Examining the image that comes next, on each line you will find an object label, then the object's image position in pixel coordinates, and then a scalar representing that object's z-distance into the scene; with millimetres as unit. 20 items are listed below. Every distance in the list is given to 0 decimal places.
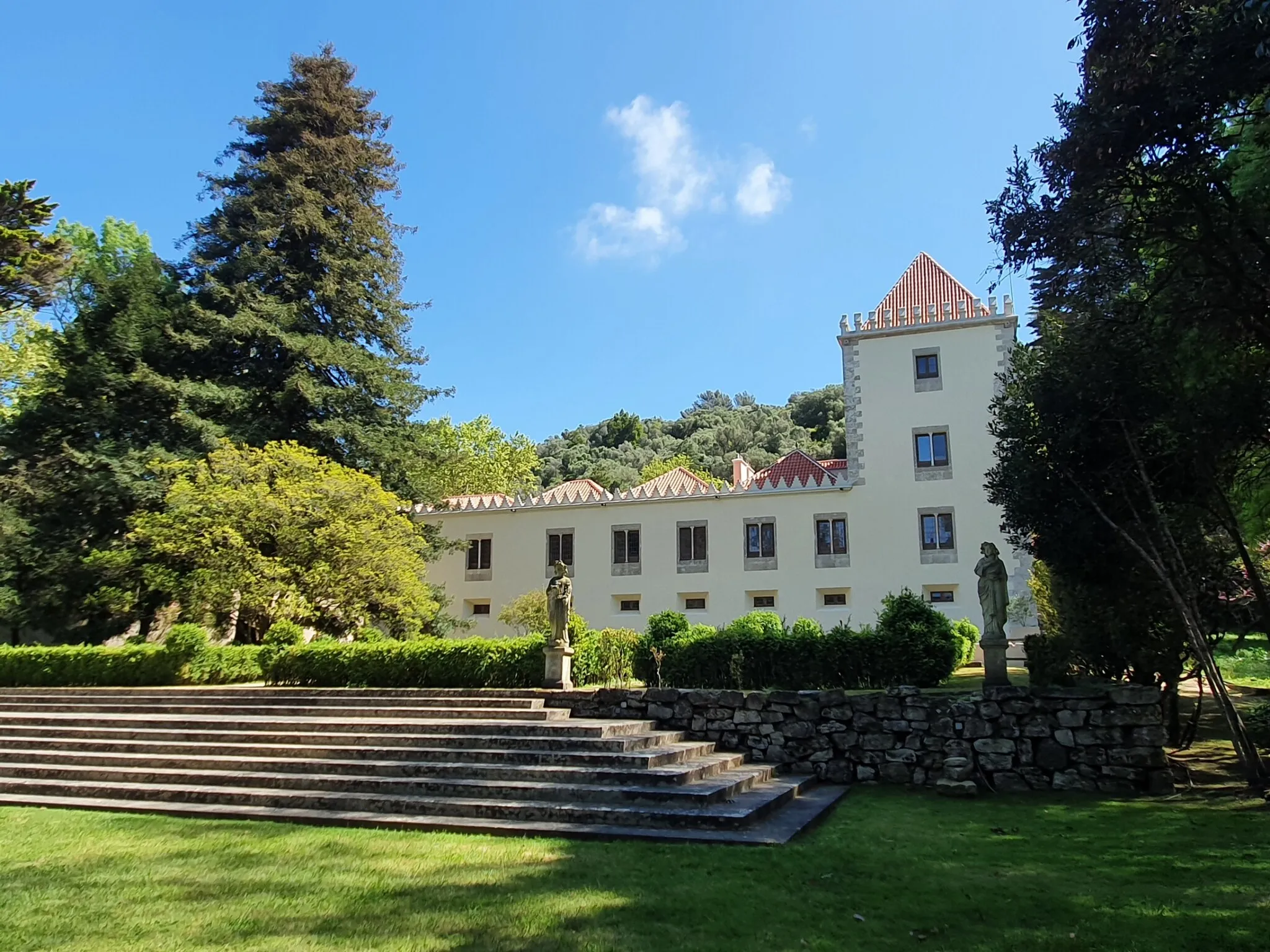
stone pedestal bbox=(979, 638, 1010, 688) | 10141
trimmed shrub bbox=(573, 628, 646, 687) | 13133
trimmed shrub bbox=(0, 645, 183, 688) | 16203
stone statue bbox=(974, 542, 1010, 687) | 10258
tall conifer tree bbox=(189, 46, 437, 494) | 24656
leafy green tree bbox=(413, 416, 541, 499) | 38469
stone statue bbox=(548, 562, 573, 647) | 12156
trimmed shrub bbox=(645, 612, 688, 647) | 14352
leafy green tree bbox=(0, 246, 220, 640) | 22188
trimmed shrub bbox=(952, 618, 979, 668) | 19719
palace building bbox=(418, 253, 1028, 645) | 25266
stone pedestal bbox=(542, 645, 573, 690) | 12055
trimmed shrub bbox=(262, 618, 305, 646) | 16641
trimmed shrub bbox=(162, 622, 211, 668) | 16016
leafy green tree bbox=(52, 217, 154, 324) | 25141
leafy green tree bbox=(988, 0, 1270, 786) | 6676
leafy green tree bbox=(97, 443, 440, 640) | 18453
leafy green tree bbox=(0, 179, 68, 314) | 17188
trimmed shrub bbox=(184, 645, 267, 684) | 16094
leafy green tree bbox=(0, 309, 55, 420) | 26673
